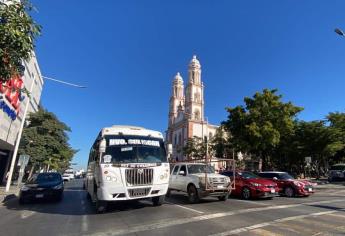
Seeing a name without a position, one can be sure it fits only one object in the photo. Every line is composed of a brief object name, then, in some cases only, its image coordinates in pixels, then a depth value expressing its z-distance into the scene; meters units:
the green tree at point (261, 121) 32.69
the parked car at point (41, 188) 15.66
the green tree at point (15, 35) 6.48
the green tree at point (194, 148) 65.13
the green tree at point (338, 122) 41.11
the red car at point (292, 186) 19.02
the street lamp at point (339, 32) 16.14
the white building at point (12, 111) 24.91
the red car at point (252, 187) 16.09
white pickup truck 14.24
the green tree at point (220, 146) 56.72
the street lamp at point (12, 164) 20.48
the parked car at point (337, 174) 37.72
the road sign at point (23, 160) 22.33
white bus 11.05
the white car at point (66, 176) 49.44
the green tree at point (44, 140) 32.38
